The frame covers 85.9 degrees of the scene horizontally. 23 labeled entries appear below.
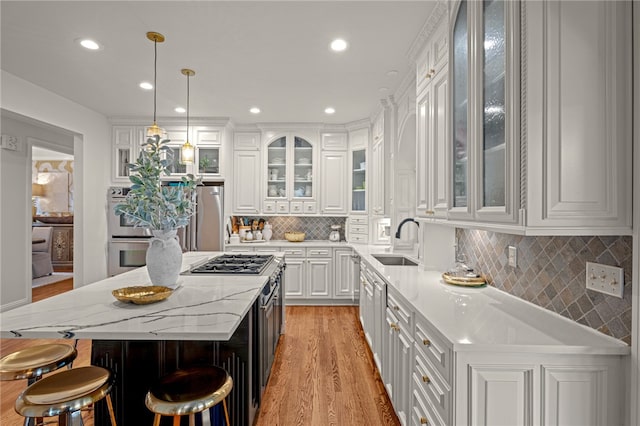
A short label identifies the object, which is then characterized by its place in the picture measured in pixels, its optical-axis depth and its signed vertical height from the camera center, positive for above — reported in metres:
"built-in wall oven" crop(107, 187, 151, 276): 4.89 -0.48
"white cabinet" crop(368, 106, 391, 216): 4.13 +0.56
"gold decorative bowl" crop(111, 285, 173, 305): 1.66 -0.42
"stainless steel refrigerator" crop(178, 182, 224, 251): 4.85 -0.19
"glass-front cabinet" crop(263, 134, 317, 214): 5.29 +0.57
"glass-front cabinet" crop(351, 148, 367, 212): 5.11 +0.48
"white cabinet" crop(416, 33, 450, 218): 2.10 +0.46
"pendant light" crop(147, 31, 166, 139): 2.63 +1.35
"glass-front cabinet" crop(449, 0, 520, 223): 1.32 +0.45
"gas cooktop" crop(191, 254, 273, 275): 2.55 -0.44
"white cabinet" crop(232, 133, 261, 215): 5.28 +0.38
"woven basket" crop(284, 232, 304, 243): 5.28 -0.39
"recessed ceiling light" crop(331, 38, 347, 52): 2.73 +1.35
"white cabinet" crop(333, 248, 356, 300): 4.95 -0.96
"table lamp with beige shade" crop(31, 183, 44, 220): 8.38 +0.47
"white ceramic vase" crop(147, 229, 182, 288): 1.95 -0.27
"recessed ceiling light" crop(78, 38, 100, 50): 2.76 +1.37
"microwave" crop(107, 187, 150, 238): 4.88 -0.18
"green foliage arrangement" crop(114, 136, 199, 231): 1.85 +0.07
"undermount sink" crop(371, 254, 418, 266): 3.52 -0.50
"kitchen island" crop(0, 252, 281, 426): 1.34 -0.47
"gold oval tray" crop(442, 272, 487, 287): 2.10 -0.43
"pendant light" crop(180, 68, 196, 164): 3.20 +0.57
